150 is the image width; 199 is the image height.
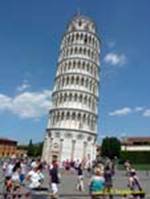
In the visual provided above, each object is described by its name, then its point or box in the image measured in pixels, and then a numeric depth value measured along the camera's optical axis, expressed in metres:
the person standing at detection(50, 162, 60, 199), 6.51
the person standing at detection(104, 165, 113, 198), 7.50
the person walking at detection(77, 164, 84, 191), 9.76
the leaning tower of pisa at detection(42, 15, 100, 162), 28.42
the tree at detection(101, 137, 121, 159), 38.20
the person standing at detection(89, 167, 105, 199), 4.94
